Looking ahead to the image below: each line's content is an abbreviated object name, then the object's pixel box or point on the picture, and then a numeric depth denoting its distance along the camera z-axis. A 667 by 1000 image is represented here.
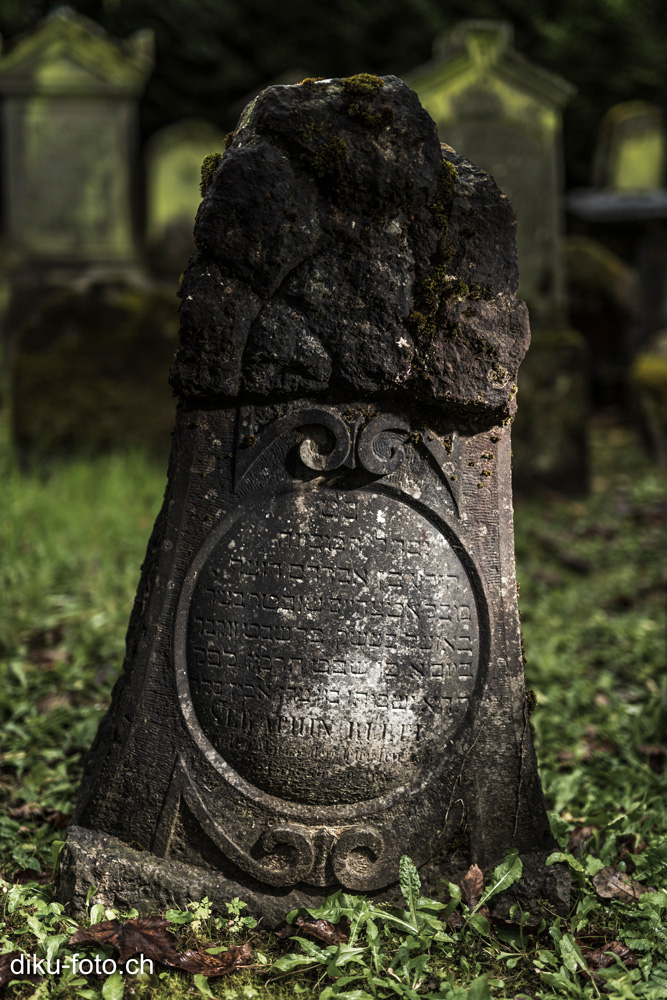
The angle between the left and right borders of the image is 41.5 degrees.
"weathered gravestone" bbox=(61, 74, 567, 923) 2.13
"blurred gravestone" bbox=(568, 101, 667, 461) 8.68
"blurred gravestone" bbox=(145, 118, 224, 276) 10.30
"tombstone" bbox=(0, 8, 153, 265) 8.11
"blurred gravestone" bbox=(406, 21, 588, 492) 6.04
